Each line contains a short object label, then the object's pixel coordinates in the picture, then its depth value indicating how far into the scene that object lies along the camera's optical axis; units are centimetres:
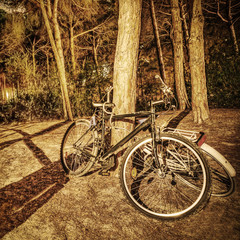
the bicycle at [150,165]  183
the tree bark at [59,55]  732
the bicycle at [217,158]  199
